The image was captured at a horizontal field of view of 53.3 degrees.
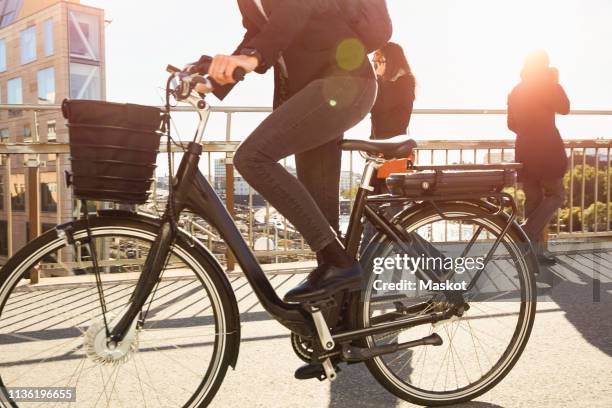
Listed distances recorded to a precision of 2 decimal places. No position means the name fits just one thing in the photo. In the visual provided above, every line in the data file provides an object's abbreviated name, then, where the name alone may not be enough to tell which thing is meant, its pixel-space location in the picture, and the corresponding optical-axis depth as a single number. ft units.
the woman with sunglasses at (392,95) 14.23
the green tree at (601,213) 24.95
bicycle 7.22
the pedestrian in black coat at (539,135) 17.60
